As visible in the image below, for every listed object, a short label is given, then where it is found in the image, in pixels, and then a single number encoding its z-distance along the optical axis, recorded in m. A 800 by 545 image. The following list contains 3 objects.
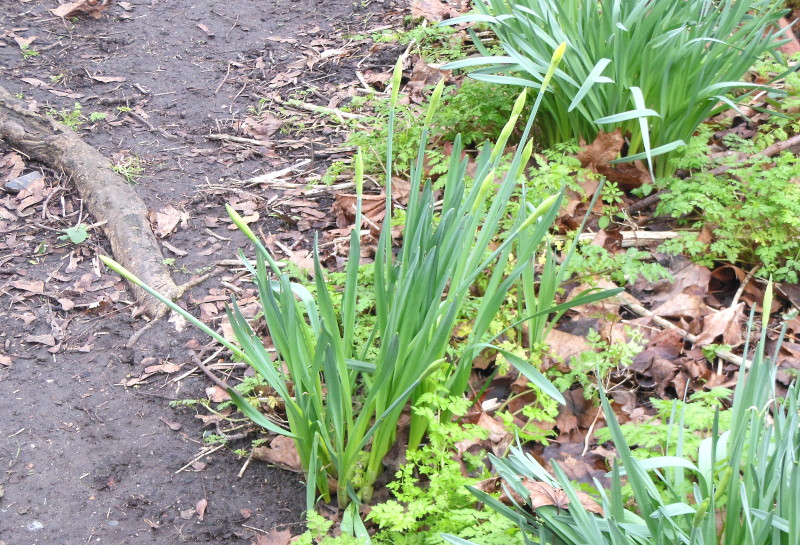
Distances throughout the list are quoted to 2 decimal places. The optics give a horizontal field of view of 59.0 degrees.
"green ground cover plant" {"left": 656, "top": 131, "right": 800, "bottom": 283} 2.36
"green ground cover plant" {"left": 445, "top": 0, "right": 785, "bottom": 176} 2.56
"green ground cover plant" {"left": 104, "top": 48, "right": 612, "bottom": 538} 1.71
